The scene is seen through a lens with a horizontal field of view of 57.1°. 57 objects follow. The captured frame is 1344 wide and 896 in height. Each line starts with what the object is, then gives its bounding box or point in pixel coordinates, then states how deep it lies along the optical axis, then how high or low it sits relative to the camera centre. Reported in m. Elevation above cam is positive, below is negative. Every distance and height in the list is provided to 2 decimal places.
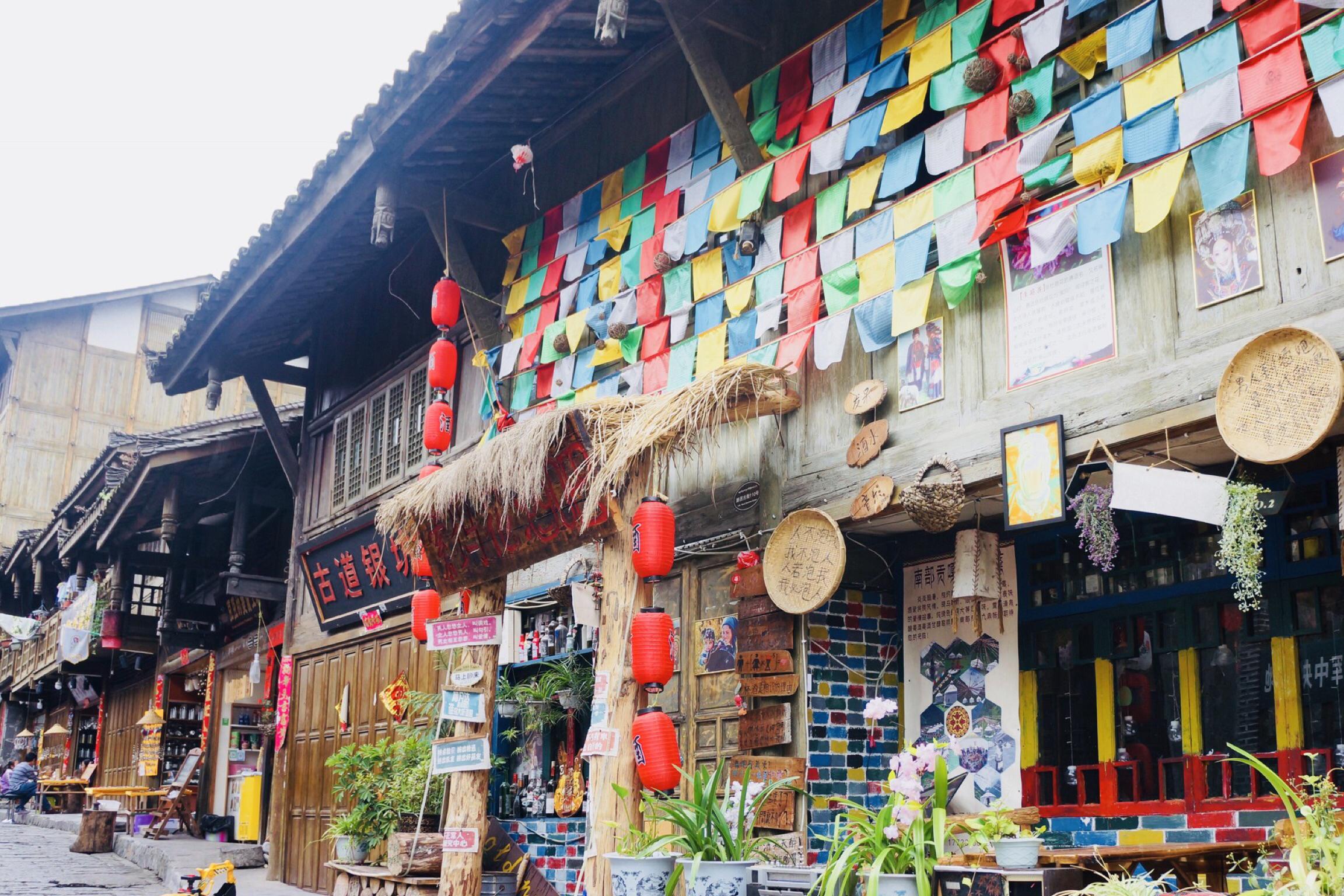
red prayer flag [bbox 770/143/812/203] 7.86 +3.42
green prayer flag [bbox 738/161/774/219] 8.05 +3.40
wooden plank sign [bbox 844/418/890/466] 7.26 +1.60
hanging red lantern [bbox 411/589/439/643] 10.16 +0.83
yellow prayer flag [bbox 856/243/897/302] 7.20 +2.58
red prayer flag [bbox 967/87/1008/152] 6.76 +3.25
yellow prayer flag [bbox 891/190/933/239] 7.09 +2.88
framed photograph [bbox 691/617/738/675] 8.23 +0.48
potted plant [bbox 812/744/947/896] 5.38 -0.52
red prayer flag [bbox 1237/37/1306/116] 5.35 +2.79
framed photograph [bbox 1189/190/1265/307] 5.57 +2.13
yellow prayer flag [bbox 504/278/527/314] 10.88 +3.61
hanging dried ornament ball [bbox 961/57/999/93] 6.84 +3.51
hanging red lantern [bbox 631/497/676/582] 7.37 +1.04
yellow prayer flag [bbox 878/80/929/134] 7.25 +3.55
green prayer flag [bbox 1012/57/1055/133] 6.59 +3.34
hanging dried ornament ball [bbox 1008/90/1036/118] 6.62 +3.25
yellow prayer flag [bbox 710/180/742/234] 8.28 +3.35
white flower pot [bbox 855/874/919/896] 5.27 -0.69
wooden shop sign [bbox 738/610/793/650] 7.66 +0.52
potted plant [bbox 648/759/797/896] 6.13 -0.63
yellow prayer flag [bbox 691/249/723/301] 8.58 +3.04
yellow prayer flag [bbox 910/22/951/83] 7.14 +3.82
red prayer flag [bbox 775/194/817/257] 8.01 +3.13
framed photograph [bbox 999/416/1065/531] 6.18 +1.25
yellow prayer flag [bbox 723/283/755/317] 8.23 +2.77
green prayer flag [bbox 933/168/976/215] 6.84 +2.90
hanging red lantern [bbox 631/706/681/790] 7.03 -0.20
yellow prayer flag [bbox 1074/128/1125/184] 6.07 +2.74
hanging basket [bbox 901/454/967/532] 6.72 +1.18
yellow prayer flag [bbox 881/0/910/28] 7.61 +4.29
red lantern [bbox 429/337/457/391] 11.18 +3.08
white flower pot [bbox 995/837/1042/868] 5.16 -0.53
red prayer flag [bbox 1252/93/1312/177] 5.26 +2.49
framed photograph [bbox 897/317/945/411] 7.09 +2.02
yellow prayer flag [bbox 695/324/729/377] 8.29 +2.43
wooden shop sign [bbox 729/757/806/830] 7.40 -0.38
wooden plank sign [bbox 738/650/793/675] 7.62 +0.34
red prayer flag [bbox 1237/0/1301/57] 5.45 +3.07
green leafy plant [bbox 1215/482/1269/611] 5.39 +0.82
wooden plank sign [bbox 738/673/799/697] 7.60 +0.19
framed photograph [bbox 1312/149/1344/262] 5.21 +2.20
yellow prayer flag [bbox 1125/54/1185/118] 5.91 +3.02
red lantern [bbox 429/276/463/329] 10.84 +3.52
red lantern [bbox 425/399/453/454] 10.84 +2.46
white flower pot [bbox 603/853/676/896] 6.34 -0.80
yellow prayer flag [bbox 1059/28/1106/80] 6.41 +3.43
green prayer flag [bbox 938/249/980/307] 6.65 +2.36
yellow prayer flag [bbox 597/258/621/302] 9.62 +3.34
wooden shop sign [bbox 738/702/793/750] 7.56 -0.06
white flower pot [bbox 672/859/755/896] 6.12 -0.79
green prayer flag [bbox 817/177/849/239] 7.71 +3.15
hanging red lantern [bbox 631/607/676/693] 7.26 +0.38
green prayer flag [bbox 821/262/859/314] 7.44 +2.56
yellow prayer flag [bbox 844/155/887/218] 7.51 +3.20
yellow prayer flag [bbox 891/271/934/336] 6.89 +2.28
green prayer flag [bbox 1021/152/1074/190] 6.34 +2.78
